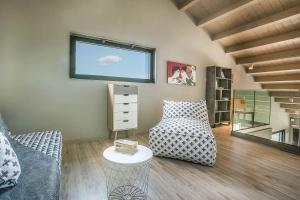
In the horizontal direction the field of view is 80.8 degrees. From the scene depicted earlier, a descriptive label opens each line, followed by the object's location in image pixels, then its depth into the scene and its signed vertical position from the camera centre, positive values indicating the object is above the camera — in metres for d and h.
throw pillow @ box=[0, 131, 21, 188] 0.90 -0.39
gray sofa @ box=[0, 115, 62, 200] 0.88 -0.48
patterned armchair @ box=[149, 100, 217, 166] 2.15 -0.56
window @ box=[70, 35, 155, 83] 3.08 +0.69
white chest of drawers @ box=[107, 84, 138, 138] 2.99 -0.20
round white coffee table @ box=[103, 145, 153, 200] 1.37 -0.85
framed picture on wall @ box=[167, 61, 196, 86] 4.02 +0.55
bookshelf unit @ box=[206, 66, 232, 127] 4.54 +0.08
